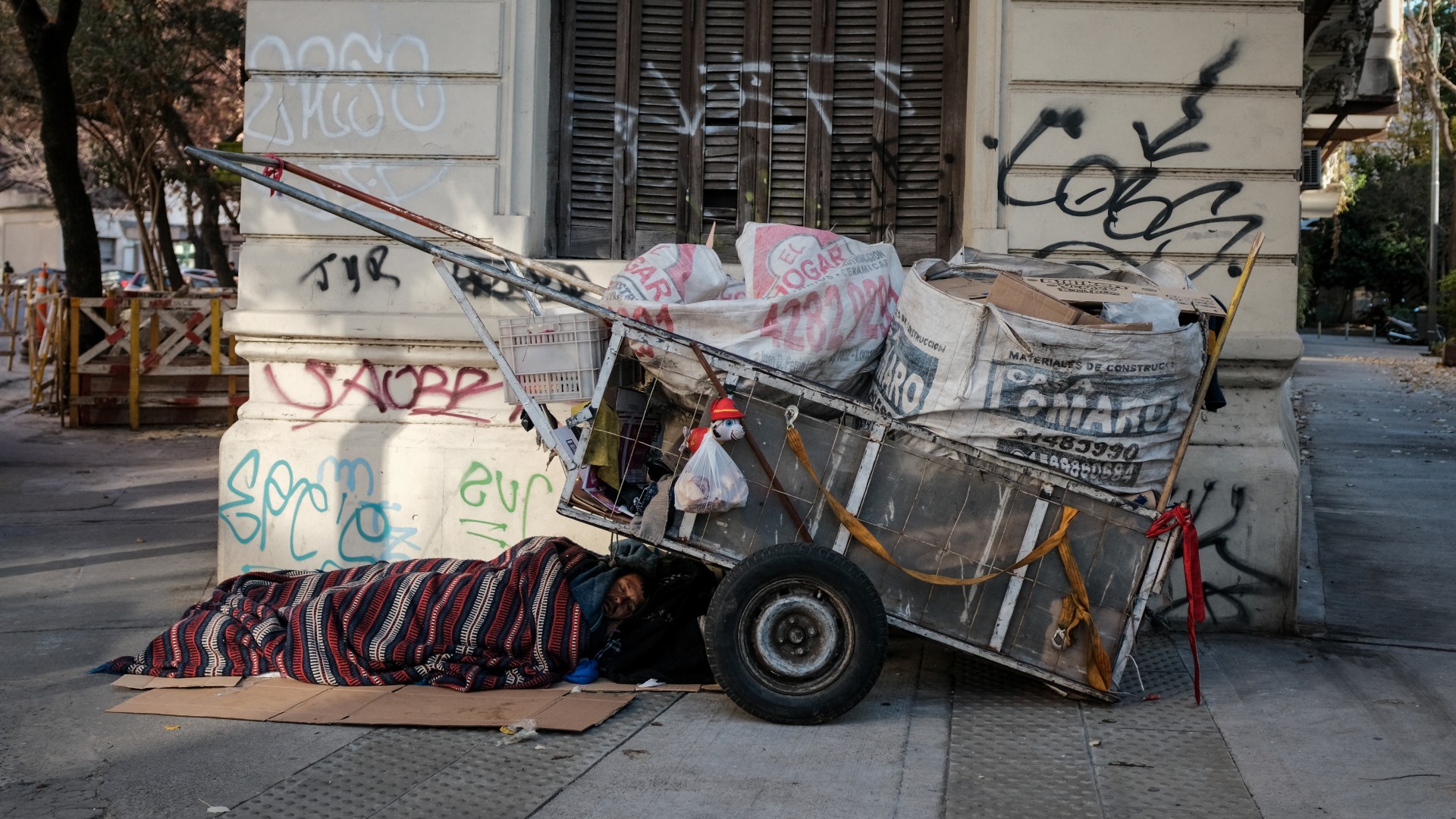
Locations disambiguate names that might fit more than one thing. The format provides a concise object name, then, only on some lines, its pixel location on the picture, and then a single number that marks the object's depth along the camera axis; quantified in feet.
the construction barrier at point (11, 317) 67.51
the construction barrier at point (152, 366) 44.57
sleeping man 15.35
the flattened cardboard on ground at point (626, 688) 15.26
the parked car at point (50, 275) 65.16
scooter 114.21
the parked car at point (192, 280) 109.19
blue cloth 15.40
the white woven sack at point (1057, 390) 13.91
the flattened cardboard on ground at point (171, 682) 15.38
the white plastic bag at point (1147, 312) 14.30
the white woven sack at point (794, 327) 15.21
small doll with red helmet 14.14
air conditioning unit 46.39
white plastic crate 15.39
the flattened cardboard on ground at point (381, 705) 13.94
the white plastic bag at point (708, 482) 13.97
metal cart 14.33
